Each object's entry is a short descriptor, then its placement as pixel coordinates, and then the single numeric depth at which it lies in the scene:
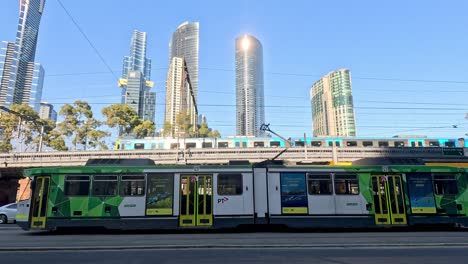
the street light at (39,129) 49.19
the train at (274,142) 52.88
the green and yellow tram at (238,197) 12.91
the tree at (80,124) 53.88
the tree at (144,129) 60.42
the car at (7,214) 19.78
